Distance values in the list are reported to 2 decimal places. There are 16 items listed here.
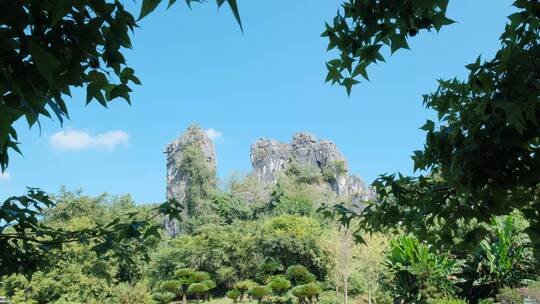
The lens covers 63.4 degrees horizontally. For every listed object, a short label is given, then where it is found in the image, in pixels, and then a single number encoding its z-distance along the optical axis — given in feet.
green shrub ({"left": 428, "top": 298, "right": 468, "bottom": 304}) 35.84
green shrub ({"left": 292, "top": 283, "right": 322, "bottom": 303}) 57.72
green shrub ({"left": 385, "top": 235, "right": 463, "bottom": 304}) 40.75
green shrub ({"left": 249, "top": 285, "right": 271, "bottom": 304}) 60.35
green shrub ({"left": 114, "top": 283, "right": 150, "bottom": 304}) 58.70
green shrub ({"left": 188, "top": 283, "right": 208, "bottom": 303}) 65.57
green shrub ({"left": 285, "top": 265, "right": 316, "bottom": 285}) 62.80
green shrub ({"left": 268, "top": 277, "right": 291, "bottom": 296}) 60.29
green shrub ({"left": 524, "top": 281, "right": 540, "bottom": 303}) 32.31
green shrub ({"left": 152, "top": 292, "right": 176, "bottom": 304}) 63.57
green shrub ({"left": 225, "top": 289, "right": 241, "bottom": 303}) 65.67
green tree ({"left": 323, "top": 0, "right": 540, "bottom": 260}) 4.87
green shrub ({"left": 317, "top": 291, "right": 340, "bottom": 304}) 56.54
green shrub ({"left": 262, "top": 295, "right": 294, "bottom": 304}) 59.88
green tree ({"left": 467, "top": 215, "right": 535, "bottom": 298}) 39.32
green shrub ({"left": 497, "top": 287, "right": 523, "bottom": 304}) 34.26
